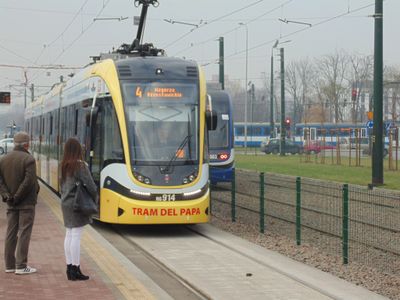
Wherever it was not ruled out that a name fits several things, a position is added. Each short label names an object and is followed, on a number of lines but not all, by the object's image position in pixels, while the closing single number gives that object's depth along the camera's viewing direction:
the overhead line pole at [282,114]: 54.19
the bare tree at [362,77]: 86.38
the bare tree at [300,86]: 97.62
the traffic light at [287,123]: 64.59
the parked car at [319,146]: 57.99
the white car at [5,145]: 45.32
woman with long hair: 8.28
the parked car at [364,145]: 37.75
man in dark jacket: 8.45
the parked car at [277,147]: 67.38
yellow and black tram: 12.81
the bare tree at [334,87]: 87.44
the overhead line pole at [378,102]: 23.77
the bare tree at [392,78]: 73.62
